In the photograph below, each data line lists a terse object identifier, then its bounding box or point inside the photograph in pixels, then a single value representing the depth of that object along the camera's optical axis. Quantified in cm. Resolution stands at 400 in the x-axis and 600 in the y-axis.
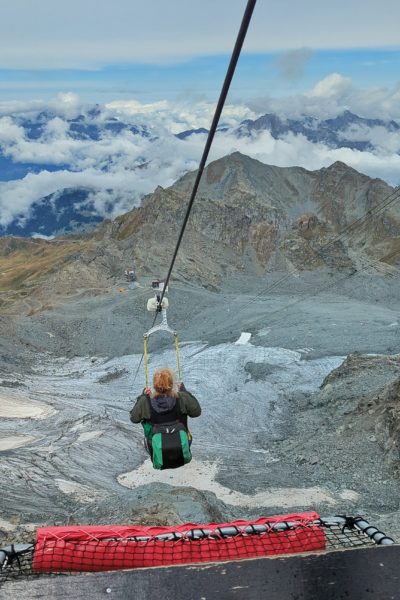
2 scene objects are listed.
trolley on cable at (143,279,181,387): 1312
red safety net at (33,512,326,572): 483
